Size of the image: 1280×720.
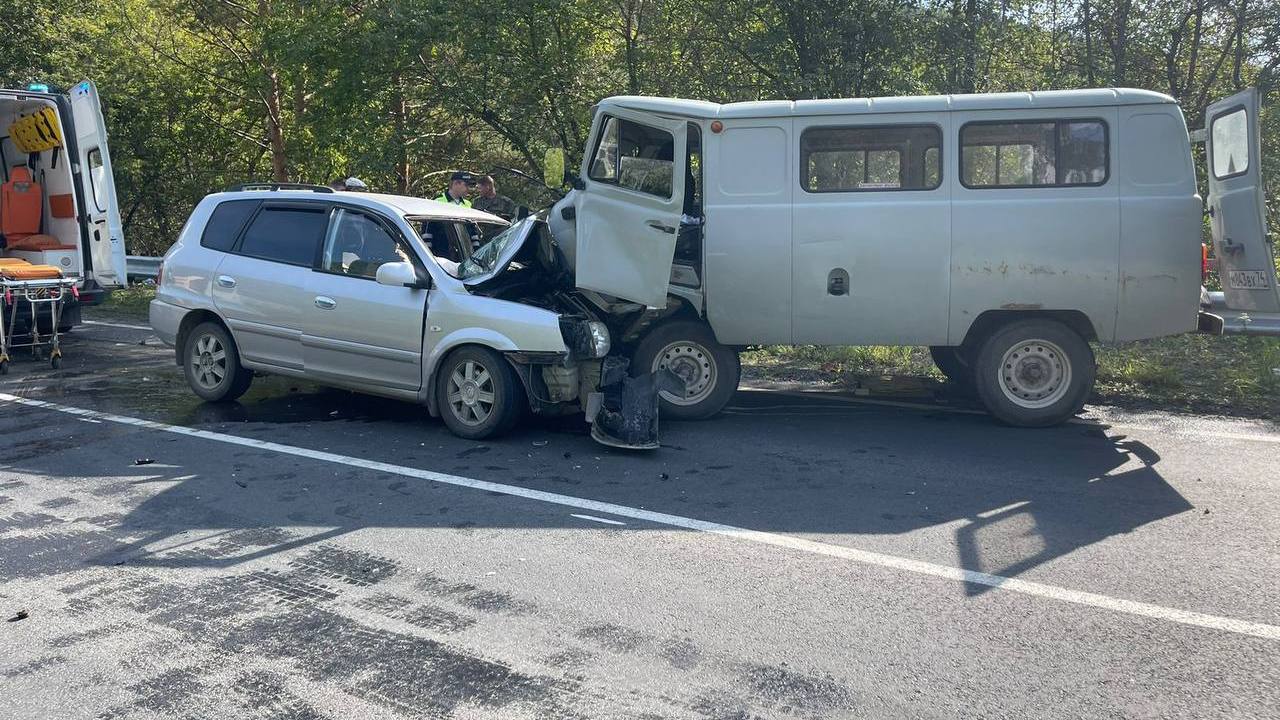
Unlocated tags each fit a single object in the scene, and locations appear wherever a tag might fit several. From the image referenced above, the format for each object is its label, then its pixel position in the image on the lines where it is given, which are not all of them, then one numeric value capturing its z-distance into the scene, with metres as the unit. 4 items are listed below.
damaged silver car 7.70
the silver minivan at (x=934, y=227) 7.98
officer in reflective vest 11.08
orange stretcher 10.91
